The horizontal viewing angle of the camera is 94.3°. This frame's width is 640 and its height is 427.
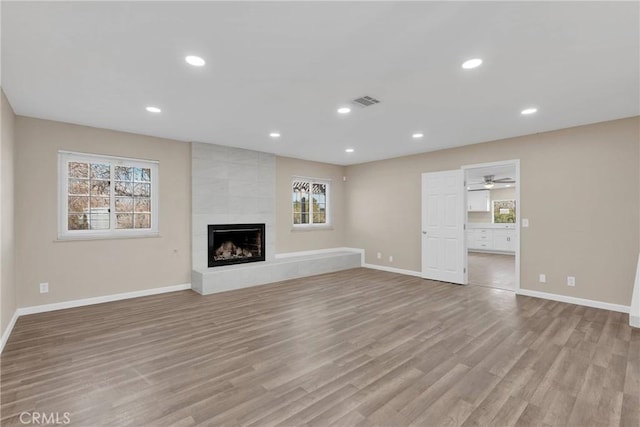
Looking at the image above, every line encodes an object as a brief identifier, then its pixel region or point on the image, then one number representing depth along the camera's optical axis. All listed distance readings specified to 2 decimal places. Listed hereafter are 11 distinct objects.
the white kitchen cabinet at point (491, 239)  9.70
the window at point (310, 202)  7.07
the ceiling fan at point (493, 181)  8.54
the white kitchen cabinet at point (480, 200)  10.99
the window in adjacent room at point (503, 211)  10.64
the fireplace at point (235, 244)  5.53
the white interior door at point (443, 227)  5.61
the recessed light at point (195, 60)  2.43
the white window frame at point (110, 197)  4.17
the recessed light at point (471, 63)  2.46
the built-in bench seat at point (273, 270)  4.98
